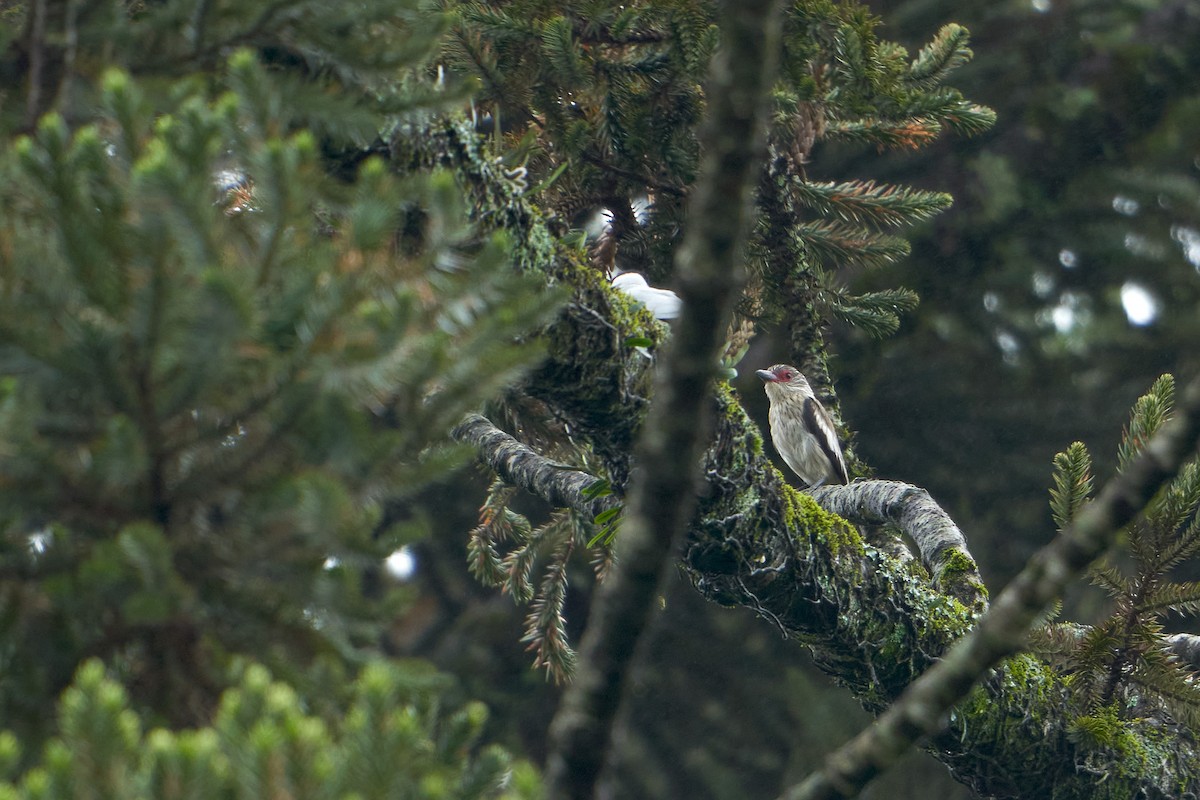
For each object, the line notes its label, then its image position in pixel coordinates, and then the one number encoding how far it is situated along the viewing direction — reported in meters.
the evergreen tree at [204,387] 12.23
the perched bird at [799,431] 27.90
